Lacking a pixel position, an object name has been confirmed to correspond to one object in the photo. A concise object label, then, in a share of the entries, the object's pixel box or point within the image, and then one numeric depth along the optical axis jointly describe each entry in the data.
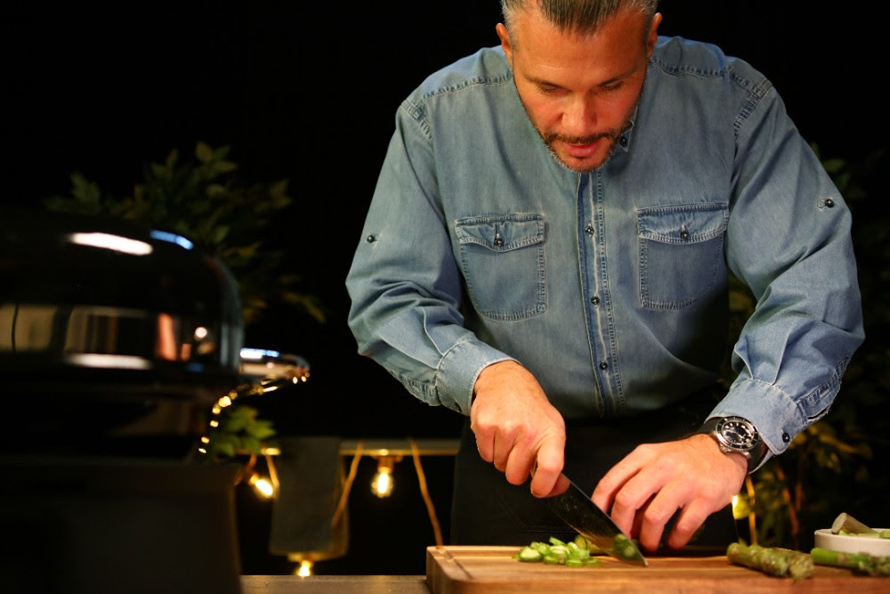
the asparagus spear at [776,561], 1.26
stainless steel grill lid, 0.55
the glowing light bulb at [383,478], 3.69
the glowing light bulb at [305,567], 3.44
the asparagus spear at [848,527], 1.44
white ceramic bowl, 1.35
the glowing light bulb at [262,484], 3.55
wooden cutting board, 1.21
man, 1.65
